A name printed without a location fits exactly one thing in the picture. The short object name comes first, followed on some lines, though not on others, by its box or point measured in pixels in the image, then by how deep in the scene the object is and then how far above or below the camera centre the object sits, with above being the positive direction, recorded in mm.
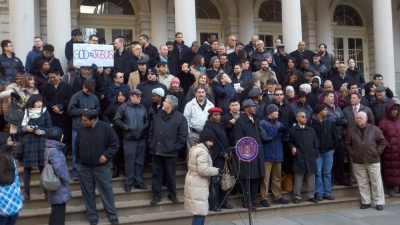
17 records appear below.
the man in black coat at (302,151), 8234 -674
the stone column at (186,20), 11625 +2692
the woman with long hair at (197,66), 9405 +1175
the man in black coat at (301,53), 11664 +1704
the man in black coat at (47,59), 8969 +1374
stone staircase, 7000 -1515
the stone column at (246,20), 16969 +3849
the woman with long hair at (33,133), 6809 -138
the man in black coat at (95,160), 6707 -583
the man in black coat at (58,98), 8023 +486
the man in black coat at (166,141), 7316 -357
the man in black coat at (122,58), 9438 +1417
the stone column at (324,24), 17922 +3809
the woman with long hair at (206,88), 8391 +606
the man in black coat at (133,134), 7590 -226
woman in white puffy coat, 6180 -880
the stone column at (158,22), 15766 +3618
